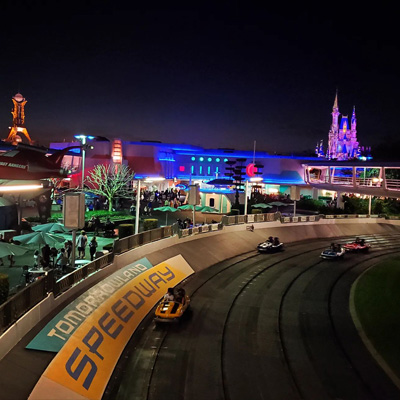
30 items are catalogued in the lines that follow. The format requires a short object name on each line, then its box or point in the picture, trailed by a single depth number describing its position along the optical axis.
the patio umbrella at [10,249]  15.95
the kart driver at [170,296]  17.09
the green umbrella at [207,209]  39.12
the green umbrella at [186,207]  41.89
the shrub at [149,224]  31.00
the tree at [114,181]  45.87
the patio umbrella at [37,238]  19.69
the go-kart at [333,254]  30.17
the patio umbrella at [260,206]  46.88
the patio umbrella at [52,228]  23.17
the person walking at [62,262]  19.22
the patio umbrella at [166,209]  37.50
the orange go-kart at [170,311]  16.19
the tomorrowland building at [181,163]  64.38
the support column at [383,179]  36.41
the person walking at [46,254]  21.04
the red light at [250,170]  53.79
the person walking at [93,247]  22.79
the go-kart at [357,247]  33.78
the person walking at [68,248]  22.85
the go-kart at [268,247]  31.77
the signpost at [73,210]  15.23
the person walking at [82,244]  23.41
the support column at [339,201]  56.84
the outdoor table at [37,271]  17.48
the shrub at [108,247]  24.15
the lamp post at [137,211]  22.45
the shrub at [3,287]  13.04
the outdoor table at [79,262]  20.48
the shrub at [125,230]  28.30
